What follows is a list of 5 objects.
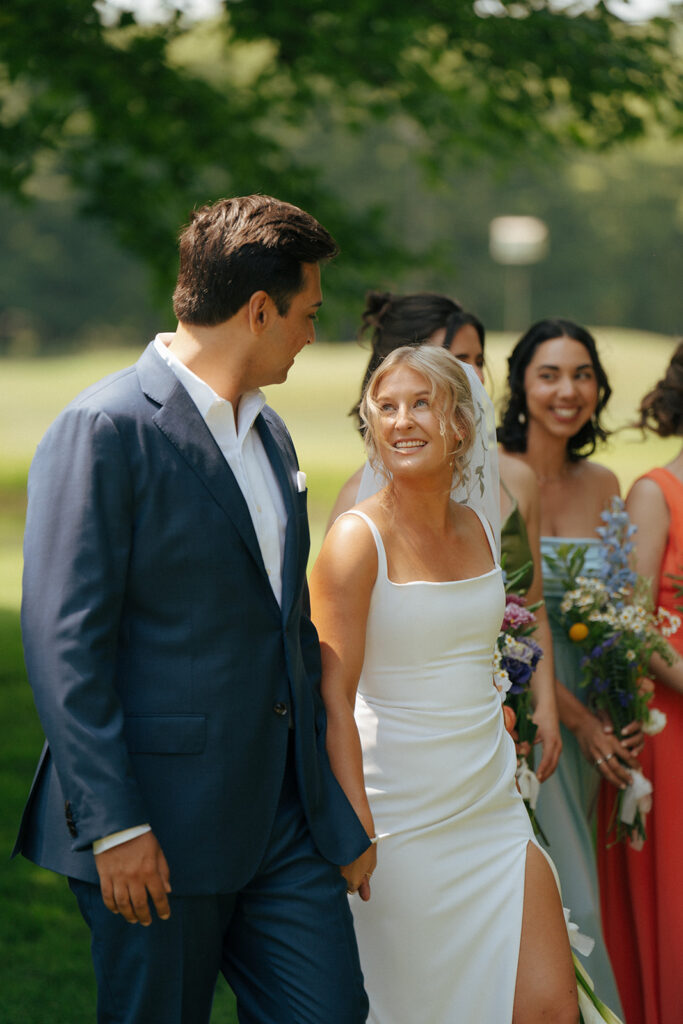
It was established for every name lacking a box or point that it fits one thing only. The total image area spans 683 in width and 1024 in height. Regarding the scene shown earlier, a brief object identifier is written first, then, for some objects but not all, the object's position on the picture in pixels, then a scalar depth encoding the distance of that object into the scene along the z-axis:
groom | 2.72
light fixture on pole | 56.94
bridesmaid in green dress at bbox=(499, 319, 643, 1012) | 4.77
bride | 3.47
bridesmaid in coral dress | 4.76
